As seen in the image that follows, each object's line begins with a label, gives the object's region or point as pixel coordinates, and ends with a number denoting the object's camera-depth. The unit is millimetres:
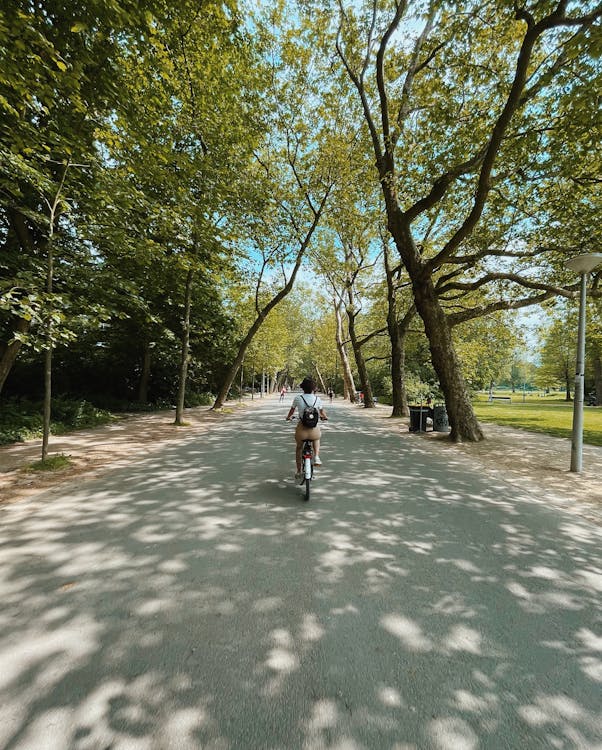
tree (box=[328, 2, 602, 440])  8258
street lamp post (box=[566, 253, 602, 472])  7070
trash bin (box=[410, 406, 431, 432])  12844
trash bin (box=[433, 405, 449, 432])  12666
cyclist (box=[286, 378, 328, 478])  5422
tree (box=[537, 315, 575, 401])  40625
